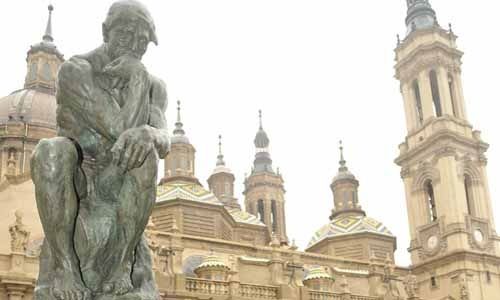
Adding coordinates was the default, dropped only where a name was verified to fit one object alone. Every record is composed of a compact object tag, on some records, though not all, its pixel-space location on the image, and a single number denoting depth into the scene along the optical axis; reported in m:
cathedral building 27.86
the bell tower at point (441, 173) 36.84
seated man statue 3.27
